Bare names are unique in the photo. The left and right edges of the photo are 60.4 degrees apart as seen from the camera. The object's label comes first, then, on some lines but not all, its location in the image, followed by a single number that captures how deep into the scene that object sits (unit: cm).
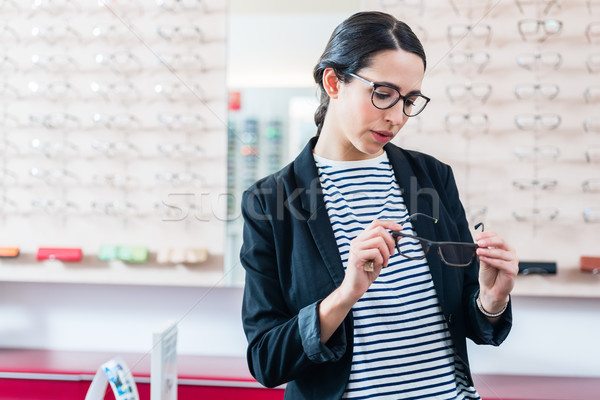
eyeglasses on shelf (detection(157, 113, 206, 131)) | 190
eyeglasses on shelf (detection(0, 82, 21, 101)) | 197
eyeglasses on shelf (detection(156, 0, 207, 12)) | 190
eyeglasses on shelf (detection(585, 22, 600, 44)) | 175
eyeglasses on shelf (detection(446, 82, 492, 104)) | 181
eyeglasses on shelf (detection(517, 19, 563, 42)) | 177
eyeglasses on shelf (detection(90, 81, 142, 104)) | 191
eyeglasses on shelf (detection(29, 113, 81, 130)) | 195
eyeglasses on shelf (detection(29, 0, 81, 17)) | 194
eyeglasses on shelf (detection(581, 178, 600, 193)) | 177
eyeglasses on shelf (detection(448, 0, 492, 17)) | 180
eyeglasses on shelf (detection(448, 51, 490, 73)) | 180
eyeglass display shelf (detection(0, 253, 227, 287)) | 191
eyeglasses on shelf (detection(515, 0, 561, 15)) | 179
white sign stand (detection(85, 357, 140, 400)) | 119
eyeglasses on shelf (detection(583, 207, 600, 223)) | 176
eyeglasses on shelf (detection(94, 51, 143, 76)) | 193
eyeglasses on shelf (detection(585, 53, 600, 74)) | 175
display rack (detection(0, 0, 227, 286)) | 191
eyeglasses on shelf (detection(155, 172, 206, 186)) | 190
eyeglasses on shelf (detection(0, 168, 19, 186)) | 198
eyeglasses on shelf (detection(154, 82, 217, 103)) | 190
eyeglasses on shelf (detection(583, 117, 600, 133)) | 177
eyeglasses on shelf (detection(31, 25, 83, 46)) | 194
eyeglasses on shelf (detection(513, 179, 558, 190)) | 178
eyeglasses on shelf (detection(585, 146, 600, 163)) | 176
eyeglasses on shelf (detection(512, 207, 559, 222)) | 179
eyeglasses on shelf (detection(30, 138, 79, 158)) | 195
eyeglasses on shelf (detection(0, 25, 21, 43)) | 196
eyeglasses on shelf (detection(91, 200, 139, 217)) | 193
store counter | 171
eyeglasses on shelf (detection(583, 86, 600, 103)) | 177
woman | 84
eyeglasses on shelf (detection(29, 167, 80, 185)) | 195
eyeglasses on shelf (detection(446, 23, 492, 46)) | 180
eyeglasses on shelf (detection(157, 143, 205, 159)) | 191
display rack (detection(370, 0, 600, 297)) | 178
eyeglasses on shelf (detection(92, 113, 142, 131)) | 192
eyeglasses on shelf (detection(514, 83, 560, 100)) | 178
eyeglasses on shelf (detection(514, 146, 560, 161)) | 178
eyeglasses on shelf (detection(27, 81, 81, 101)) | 195
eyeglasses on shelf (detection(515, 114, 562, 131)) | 178
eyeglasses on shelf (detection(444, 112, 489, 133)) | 181
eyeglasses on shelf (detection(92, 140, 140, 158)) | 193
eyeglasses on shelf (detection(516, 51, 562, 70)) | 177
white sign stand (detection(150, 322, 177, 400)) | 127
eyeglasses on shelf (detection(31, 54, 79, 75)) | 194
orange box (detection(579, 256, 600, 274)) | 174
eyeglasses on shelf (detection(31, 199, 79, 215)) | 195
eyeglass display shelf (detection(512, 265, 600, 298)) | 178
